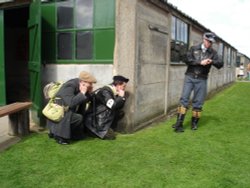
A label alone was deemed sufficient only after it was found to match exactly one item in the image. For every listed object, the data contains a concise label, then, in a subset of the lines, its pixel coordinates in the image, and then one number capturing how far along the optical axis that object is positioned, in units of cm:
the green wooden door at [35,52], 714
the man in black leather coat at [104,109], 622
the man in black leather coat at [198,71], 681
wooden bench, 635
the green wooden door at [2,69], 854
